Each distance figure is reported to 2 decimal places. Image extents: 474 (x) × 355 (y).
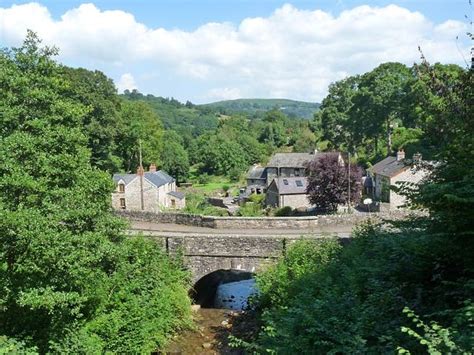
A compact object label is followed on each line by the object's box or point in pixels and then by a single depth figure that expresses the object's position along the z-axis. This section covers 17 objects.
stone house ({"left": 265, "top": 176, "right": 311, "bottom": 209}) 42.59
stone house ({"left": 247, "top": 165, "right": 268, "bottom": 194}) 56.28
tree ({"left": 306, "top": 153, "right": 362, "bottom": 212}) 33.72
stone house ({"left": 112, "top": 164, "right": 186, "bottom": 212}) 40.09
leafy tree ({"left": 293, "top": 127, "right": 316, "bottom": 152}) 76.34
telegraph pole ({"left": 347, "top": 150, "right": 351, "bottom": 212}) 33.25
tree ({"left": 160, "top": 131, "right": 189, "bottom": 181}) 66.25
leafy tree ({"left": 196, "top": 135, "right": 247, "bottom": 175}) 78.25
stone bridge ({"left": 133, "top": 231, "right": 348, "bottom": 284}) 17.03
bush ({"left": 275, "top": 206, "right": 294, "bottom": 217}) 35.67
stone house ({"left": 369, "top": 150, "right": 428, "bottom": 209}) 35.66
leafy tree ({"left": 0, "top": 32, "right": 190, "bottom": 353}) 9.89
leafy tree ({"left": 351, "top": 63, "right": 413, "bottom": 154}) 48.78
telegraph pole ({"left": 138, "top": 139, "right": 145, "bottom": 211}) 37.09
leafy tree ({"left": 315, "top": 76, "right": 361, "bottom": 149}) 62.62
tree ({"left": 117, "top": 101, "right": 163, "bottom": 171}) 47.53
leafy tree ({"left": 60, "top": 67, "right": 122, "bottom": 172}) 38.66
